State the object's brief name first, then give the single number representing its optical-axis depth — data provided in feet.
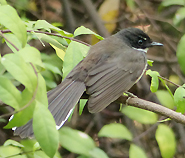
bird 17.56
